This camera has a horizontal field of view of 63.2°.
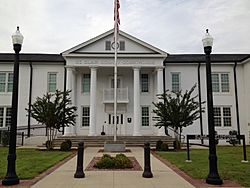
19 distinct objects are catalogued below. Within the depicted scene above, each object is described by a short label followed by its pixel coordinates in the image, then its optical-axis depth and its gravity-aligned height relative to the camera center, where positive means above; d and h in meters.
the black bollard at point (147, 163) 6.59 -1.52
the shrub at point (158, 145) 14.86 -2.11
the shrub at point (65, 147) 14.34 -2.16
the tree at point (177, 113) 14.50 +0.22
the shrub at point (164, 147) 14.56 -2.20
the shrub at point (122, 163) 8.02 -1.84
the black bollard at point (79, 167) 6.50 -1.63
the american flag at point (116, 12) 14.24 +7.31
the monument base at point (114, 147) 13.81 -2.09
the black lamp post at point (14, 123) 5.73 -0.20
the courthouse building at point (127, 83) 19.90 +3.41
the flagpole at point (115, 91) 14.18 +1.82
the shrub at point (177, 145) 15.17 -2.14
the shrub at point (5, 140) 17.37 -2.01
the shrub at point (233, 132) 19.47 -1.52
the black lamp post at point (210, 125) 5.88 -0.27
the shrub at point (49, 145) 14.70 -2.07
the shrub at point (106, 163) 7.98 -1.84
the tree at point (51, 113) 14.62 +0.23
